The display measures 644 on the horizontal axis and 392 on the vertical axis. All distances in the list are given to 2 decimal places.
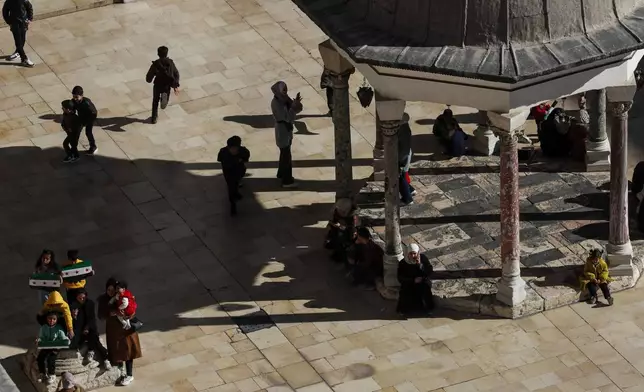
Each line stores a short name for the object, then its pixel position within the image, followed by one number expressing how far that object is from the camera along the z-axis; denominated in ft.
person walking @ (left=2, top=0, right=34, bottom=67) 149.79
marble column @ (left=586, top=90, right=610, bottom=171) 134.21
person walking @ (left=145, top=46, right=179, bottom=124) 141.79
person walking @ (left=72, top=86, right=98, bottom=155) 137.49
